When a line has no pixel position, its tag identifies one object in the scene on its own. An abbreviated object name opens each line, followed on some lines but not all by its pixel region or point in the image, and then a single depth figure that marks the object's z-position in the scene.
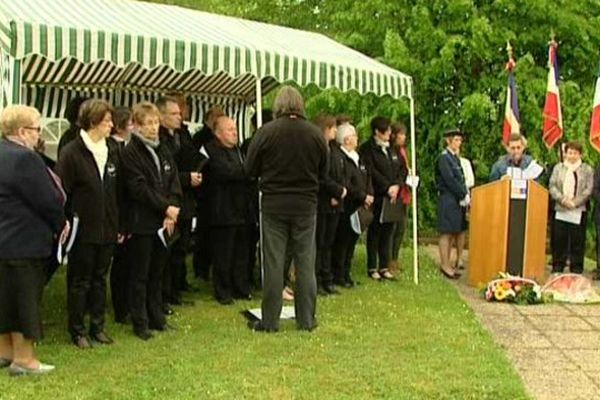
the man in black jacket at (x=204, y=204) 8.66
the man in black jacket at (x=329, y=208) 8.94
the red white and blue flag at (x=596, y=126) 10.43
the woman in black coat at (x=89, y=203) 6.45
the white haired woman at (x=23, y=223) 5.71
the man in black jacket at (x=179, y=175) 7.91
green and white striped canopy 6.58
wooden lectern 9.98
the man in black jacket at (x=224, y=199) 8.46
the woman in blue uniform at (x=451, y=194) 10.65
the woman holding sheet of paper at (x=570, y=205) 10.88
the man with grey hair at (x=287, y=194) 7.24
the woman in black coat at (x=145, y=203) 6.89
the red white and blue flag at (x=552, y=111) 11.36
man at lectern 10.26
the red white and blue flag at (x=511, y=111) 11.38
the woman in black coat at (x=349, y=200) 9.48
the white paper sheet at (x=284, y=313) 7.82
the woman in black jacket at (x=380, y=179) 10.09
